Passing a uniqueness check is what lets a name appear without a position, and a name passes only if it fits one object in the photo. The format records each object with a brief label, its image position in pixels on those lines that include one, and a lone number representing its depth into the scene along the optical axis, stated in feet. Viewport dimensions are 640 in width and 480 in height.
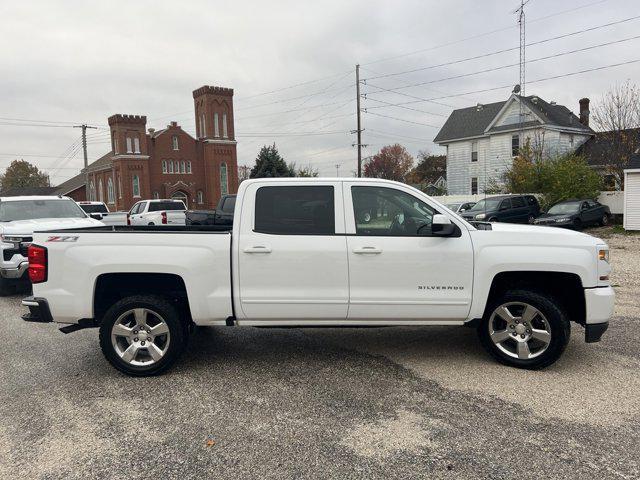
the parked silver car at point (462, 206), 85.91
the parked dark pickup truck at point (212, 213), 48.42
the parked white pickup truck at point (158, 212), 71.41
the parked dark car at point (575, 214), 71.41
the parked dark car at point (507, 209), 74.64
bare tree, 94.84
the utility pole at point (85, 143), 138.07
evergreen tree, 154.92
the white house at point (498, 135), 124.06
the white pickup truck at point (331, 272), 15.84
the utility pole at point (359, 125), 107.73
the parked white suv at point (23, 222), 28.94
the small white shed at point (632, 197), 68.90
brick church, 192.44
